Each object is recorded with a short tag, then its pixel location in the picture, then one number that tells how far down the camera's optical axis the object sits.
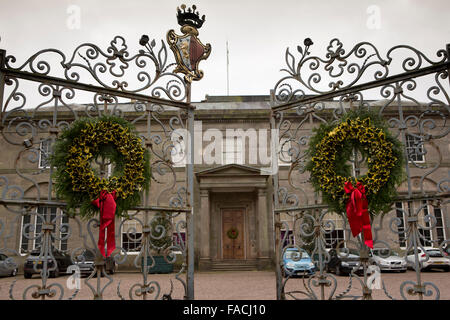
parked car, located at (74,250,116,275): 13.59
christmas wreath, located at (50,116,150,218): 4.81
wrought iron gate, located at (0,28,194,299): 4.72
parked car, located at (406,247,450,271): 14.66
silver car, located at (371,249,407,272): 14.59
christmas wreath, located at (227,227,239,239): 18.14
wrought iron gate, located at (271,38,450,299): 4.76
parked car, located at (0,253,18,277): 13.62
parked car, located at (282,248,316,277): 12.99
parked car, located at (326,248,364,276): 12.94
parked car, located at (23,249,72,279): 13.35
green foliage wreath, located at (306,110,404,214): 4.87
